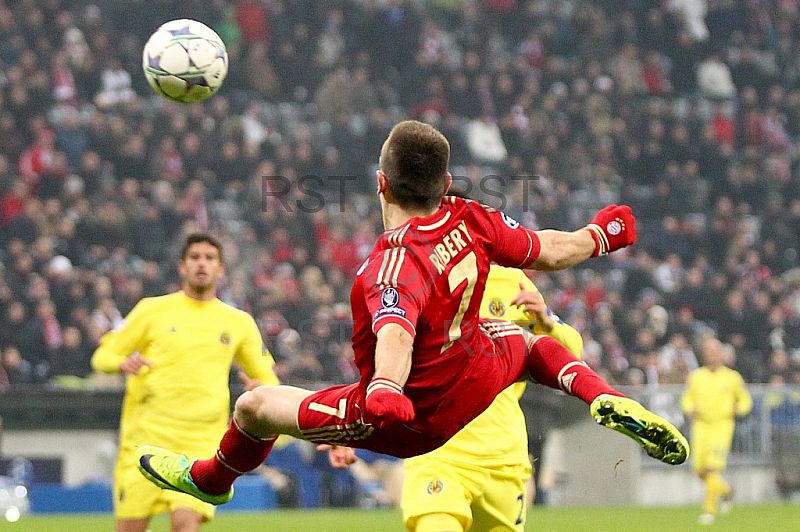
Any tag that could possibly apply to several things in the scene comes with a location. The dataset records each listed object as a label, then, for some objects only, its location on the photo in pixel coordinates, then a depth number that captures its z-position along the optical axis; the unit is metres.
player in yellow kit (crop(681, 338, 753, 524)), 32.87
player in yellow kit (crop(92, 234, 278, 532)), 15.95
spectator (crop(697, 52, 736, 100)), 49.41
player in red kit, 9.81
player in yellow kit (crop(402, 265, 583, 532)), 11.90
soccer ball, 15.00
